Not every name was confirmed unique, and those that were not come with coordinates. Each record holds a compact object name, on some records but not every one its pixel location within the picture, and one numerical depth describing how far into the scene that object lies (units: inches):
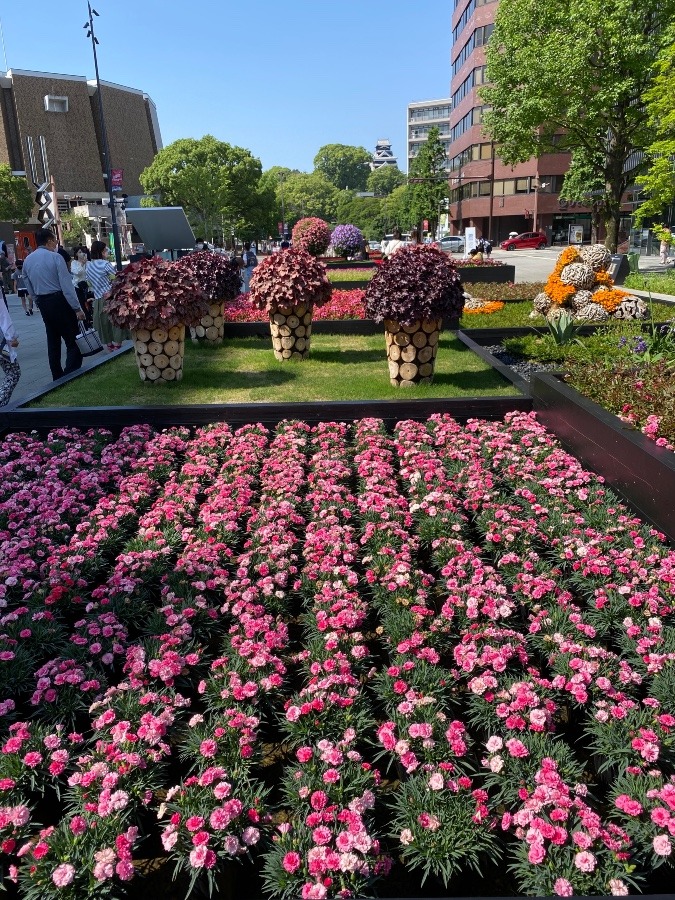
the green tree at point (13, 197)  2345.0
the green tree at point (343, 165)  6294.3
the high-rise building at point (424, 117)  5506.9
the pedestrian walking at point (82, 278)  477.1
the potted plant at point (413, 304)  272.4
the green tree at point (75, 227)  2664.9
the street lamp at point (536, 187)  2277.3
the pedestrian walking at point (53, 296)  324.8
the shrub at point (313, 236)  959.6
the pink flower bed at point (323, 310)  500.1
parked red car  2097.7
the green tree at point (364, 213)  3900.1
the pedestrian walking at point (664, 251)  1166.0
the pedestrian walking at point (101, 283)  409.1
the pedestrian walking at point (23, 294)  789.4
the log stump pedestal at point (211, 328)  440.8
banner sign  1306.3
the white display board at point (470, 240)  1263.5
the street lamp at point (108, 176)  1119.6
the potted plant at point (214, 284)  427.2
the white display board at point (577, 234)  2176.4
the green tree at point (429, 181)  2458.2
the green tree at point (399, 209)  3112.7
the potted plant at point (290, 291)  340.2
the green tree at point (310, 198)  4271.7
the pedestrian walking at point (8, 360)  280.7
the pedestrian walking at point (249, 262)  1133.7
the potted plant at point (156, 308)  290.0
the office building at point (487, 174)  2263.8
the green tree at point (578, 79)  882.1
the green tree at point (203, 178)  2292.6
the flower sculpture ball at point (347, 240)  1136.1
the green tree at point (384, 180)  5826.8
